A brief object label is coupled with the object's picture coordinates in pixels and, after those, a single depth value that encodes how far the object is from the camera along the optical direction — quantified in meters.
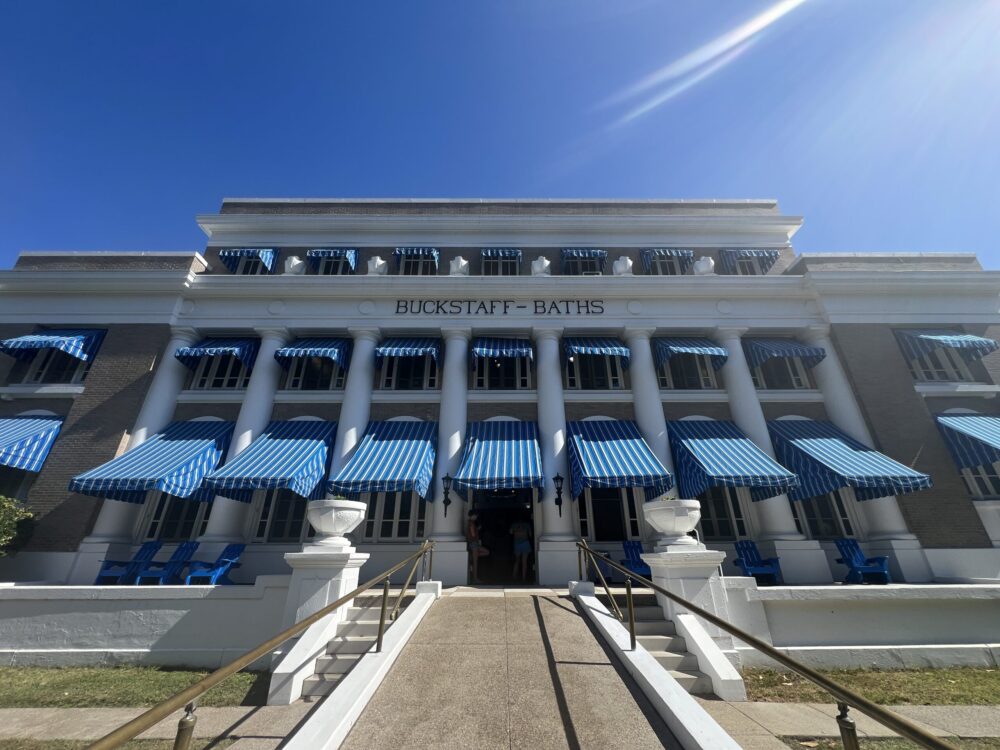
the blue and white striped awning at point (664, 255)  16.84
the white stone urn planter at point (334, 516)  7.47
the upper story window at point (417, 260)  16.78
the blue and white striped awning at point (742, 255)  16.80
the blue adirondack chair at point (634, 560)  10.83
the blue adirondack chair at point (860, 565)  10.52
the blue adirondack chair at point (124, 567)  10.58
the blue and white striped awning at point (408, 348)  13.83
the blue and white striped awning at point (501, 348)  13.83
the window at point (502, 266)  17.03
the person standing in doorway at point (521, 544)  11.96
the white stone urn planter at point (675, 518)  7.80
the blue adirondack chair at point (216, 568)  10.19
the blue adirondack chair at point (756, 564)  10.63
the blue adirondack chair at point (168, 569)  10.29
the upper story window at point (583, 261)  16.78
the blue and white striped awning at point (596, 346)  13.77
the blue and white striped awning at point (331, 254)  16.59
